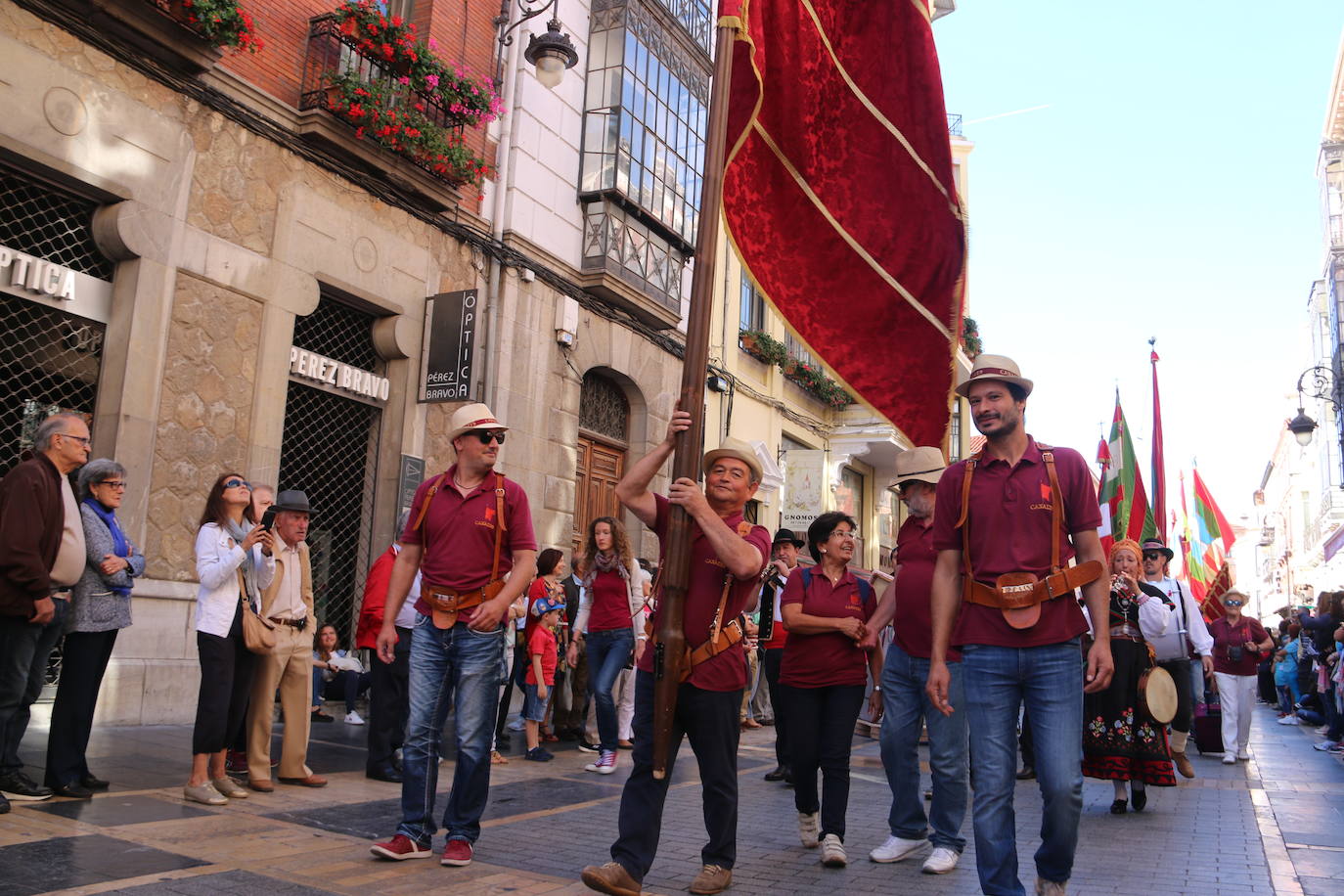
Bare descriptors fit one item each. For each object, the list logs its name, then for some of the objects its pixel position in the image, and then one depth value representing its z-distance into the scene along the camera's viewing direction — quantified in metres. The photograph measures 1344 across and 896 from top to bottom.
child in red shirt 8.56
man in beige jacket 6.19
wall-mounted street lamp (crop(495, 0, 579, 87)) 11.84
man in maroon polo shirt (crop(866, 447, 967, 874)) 5.20
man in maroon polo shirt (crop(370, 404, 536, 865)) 4.70
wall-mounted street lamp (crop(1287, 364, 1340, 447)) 21.98
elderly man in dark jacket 5.13
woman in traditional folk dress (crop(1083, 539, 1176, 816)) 7.11
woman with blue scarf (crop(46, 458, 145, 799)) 5.46
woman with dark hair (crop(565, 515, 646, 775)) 8.24
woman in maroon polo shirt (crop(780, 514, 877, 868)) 5.30
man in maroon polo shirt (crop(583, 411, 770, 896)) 4.06
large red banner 5.16
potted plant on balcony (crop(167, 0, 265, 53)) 9.20
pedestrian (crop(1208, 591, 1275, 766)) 10.70
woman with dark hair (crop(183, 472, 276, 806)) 5.63
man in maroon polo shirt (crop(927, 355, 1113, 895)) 3.73
